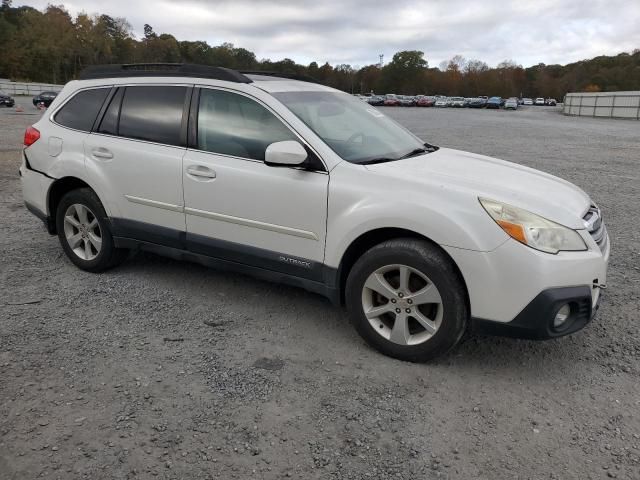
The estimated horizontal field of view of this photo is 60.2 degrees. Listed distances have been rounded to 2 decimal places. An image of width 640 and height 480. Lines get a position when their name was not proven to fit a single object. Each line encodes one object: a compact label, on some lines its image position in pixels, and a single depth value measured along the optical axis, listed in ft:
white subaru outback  10.56
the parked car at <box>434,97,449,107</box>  271.49
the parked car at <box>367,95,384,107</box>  262.30
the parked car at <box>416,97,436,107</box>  273.33
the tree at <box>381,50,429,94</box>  465.06
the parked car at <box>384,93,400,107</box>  267.94
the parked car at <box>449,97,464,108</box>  268.21
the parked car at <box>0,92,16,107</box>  125.70
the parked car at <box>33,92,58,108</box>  126.38
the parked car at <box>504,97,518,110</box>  237.90
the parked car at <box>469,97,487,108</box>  259.80
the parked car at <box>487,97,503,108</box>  244.14
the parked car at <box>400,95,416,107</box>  275.39
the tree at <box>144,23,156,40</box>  526.37
